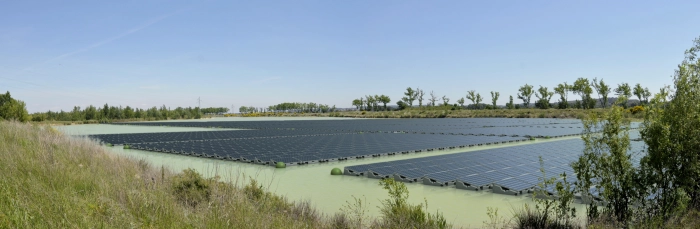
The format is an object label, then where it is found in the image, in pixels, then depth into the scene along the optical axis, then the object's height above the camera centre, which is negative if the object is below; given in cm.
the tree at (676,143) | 542 -46
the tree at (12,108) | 2961 +62
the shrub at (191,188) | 647 -116
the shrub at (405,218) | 528 -136
